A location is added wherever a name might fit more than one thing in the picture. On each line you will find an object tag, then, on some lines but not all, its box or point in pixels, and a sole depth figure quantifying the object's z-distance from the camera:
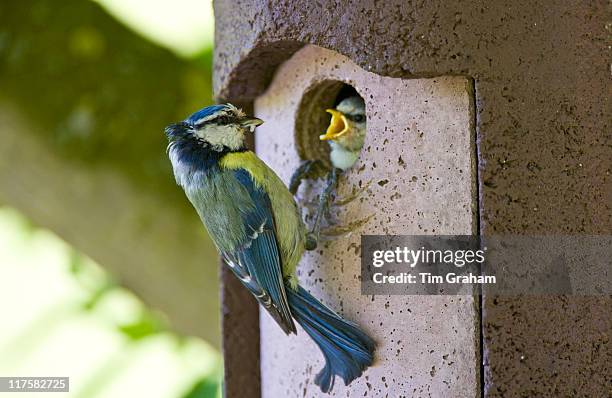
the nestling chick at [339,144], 4.79
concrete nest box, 3.99
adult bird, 4.48
